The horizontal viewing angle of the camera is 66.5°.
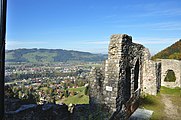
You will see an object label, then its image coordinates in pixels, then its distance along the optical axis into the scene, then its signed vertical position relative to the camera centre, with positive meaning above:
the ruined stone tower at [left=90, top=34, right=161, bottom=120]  4.91 -0.85
